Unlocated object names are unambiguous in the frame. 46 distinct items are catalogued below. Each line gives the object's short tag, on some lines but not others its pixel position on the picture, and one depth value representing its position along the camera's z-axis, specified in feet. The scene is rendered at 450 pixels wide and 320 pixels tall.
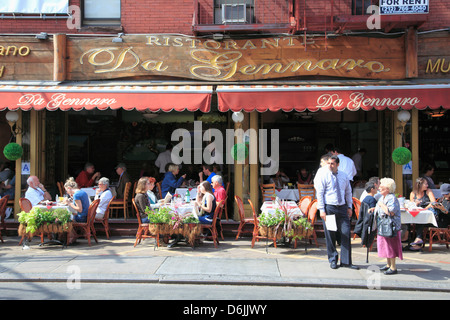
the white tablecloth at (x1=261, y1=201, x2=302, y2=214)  28.12
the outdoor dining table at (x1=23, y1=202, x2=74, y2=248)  28.35
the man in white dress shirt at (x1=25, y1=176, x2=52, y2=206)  30.37
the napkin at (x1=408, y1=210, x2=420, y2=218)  27.94
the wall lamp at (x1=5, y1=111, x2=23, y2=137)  34.09
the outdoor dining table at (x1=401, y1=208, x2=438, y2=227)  27.99
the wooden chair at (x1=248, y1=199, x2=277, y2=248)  28.91
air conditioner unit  34.74
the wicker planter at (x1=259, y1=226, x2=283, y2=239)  27.68
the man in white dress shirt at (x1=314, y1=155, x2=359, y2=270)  23.78
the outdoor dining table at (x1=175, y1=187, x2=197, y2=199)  35.87
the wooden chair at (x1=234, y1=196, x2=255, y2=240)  30.50
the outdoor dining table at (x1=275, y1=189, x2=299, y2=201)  37.04
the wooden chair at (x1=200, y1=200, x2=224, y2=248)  28.84
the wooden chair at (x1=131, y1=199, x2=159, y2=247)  28.78
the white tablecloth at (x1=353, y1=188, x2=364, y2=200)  37.01
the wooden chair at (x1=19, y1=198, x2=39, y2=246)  28.68
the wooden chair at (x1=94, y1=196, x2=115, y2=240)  31.91
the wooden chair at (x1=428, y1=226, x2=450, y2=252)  28.76
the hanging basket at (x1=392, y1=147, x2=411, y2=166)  31.76
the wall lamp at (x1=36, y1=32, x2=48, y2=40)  34.30
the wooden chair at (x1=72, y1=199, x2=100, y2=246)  29.27
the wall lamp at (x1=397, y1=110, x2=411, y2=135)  33.24
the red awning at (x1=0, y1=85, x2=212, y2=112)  31.04
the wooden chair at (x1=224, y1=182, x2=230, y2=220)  34.94
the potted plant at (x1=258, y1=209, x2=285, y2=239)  27.73
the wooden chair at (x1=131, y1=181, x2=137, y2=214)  38.42
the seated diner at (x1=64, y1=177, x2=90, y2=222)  29.01
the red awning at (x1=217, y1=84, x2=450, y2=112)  30.53
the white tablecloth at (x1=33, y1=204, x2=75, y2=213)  28.29
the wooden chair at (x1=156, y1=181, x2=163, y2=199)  37.59
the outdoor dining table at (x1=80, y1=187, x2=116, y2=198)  37.26
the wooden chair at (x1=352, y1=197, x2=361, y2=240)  30.21
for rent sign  31.76
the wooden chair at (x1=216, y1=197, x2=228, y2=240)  30.57
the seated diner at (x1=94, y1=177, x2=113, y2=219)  31.22
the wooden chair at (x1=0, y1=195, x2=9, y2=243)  30.76
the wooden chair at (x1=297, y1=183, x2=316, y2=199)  36.42
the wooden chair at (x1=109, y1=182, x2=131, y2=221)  36.00
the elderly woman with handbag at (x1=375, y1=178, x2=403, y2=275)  22.58
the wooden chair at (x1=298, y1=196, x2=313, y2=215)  29.66
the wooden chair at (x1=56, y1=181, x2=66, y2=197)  37.29
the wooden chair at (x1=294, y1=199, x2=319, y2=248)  28.55
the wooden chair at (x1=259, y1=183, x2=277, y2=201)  35.95
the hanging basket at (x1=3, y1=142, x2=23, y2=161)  33.21
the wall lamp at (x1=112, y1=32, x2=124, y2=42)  34.61
